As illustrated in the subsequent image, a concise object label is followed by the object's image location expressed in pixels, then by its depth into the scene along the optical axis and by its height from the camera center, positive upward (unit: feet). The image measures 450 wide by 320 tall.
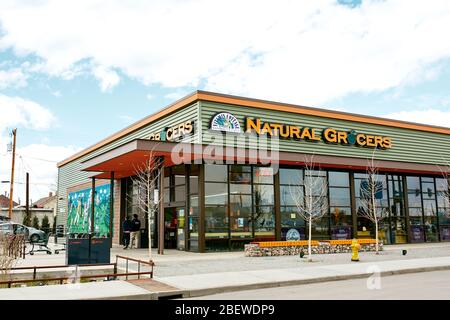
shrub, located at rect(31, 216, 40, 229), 173.81 +2.78
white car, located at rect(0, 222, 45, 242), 86.47 -0.31
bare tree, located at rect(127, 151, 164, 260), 64.44 +8.66
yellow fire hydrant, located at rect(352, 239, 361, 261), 53.98 -3.02
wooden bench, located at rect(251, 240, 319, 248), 62.08 -2.62
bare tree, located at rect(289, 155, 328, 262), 75.97 +5.82
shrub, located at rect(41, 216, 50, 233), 181.45 +2.44
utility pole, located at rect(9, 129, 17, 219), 114.62 +18.50
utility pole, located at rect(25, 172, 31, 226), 124.65 +10.12
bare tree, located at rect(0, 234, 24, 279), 39.93 -2.06
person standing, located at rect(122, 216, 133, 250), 78.68 -0.24
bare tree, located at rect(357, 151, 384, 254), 82.94 +5.94
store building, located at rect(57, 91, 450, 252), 68.85 +9.78
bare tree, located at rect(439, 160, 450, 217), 94.38 +9.27
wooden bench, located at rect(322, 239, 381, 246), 67.77 -2.72
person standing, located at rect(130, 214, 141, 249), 78.38 -0.26
